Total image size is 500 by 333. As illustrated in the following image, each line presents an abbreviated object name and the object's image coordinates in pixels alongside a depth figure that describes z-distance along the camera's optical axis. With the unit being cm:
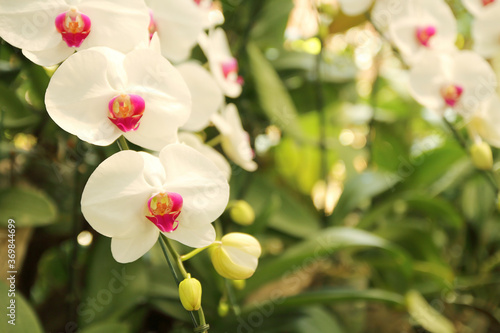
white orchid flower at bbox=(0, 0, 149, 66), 34
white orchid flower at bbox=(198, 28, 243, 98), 52
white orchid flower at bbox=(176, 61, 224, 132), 47
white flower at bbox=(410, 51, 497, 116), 57
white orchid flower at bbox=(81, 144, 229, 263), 33
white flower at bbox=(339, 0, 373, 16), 62
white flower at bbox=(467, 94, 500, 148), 58
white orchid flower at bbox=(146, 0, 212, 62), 46
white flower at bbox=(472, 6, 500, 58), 60
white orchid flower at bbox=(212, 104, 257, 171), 52
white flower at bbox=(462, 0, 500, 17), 60
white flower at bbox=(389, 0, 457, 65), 58
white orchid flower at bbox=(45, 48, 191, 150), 33
